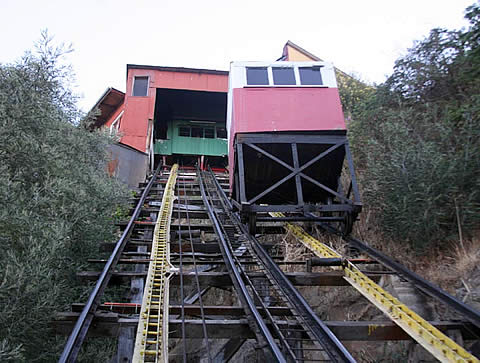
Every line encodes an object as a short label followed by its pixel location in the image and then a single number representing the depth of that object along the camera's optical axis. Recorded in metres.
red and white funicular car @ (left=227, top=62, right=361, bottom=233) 5.66
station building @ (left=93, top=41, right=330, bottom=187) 13.14
